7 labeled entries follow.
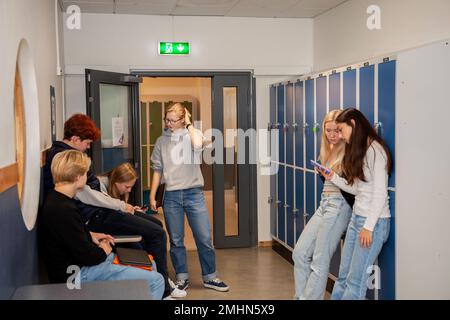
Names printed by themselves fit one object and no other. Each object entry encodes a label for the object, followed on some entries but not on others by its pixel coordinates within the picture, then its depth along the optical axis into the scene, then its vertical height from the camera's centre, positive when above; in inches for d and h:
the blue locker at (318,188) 183.3 -21.3
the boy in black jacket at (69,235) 113.8 -21.9
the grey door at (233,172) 241.8 -20.6
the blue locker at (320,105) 179.3 +5.7
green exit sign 231.9 +31.4
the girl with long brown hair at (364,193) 134.6 -16.8
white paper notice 223.1 -2.1
